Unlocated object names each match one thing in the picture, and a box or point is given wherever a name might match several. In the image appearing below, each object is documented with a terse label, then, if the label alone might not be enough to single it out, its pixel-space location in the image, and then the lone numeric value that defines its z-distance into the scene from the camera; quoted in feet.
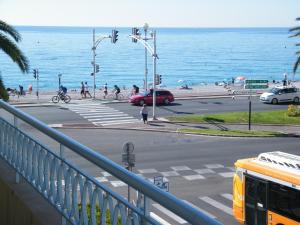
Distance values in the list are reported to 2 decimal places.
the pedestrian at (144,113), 123.24
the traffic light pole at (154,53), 130.62
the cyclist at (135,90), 186.45
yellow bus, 44.06
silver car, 169.37
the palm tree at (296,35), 135.86
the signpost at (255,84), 112.68
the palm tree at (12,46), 60.62
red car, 160.04
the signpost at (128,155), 50.49
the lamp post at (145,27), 146.93
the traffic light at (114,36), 172.76
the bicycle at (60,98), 165.48
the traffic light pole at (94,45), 188.80
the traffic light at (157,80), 145.07
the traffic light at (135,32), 152.66
